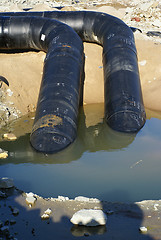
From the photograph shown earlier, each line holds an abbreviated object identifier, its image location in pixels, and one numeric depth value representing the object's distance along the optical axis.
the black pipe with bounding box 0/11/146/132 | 8.94
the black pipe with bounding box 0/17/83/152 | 7.84
